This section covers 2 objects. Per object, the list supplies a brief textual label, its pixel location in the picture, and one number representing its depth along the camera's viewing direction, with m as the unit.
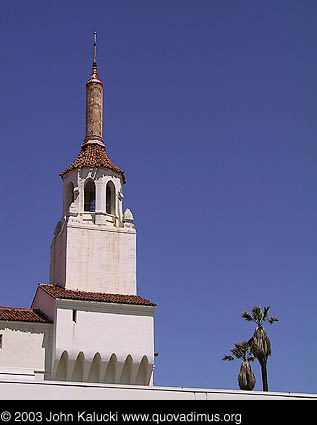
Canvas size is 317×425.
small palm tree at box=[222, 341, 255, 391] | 50.72
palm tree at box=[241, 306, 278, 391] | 48.94
